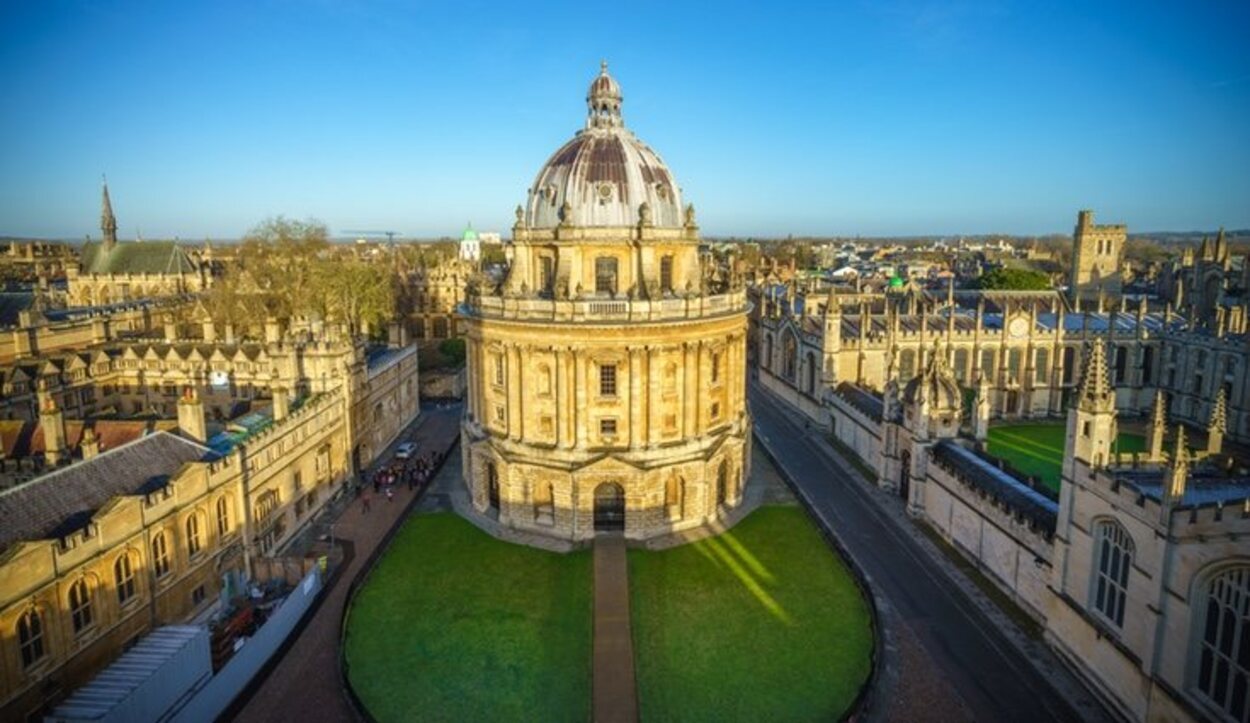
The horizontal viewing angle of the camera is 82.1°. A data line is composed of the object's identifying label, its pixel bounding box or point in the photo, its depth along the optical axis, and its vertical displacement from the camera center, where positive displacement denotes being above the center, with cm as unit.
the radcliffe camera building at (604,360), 3581 -518
